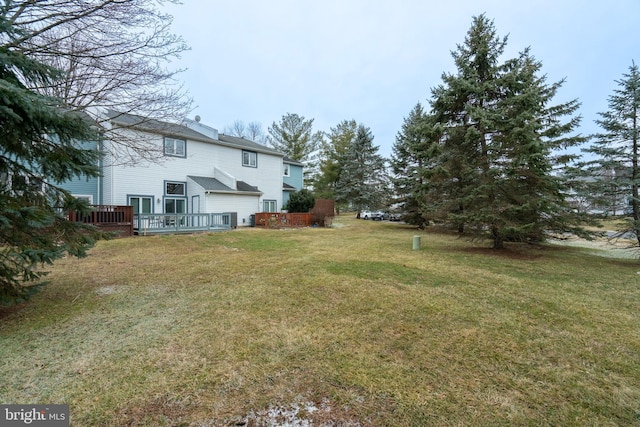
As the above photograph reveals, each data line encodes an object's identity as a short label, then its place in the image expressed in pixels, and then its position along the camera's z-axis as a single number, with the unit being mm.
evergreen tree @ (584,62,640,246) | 8055
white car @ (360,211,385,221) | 34425
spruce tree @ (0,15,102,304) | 3268
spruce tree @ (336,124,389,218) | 30281
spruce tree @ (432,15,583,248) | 8516
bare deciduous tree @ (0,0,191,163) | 4957
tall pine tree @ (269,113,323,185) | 36812
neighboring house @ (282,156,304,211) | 24789
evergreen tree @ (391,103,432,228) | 19594
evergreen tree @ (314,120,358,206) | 34409
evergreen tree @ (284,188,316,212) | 20453
